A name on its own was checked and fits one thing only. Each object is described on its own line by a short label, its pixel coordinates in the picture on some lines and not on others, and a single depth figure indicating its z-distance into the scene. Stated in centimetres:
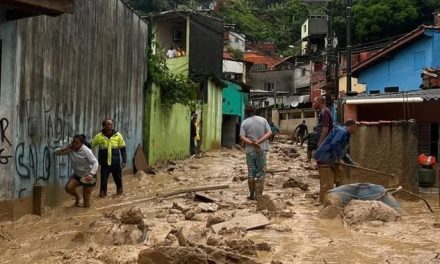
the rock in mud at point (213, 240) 598
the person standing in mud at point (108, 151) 1097
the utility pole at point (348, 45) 2298
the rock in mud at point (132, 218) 707
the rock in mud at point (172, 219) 794
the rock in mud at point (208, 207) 885
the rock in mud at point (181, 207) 877
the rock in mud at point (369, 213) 800
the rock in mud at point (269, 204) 864
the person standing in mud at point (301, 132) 3294
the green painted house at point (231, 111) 3478
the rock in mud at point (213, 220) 740
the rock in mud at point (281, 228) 745
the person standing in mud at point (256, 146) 998
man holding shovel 943
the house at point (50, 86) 792
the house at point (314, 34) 5643
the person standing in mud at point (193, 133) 2381
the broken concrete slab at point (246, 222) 713
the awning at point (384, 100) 1280
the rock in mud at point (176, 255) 512
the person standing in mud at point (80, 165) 940
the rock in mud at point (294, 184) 1224
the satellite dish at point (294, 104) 4982
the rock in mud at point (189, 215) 818
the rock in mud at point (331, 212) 847
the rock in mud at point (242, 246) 576
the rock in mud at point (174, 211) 870
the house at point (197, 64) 2245
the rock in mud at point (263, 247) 623
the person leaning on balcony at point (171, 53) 2775
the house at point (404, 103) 1071
